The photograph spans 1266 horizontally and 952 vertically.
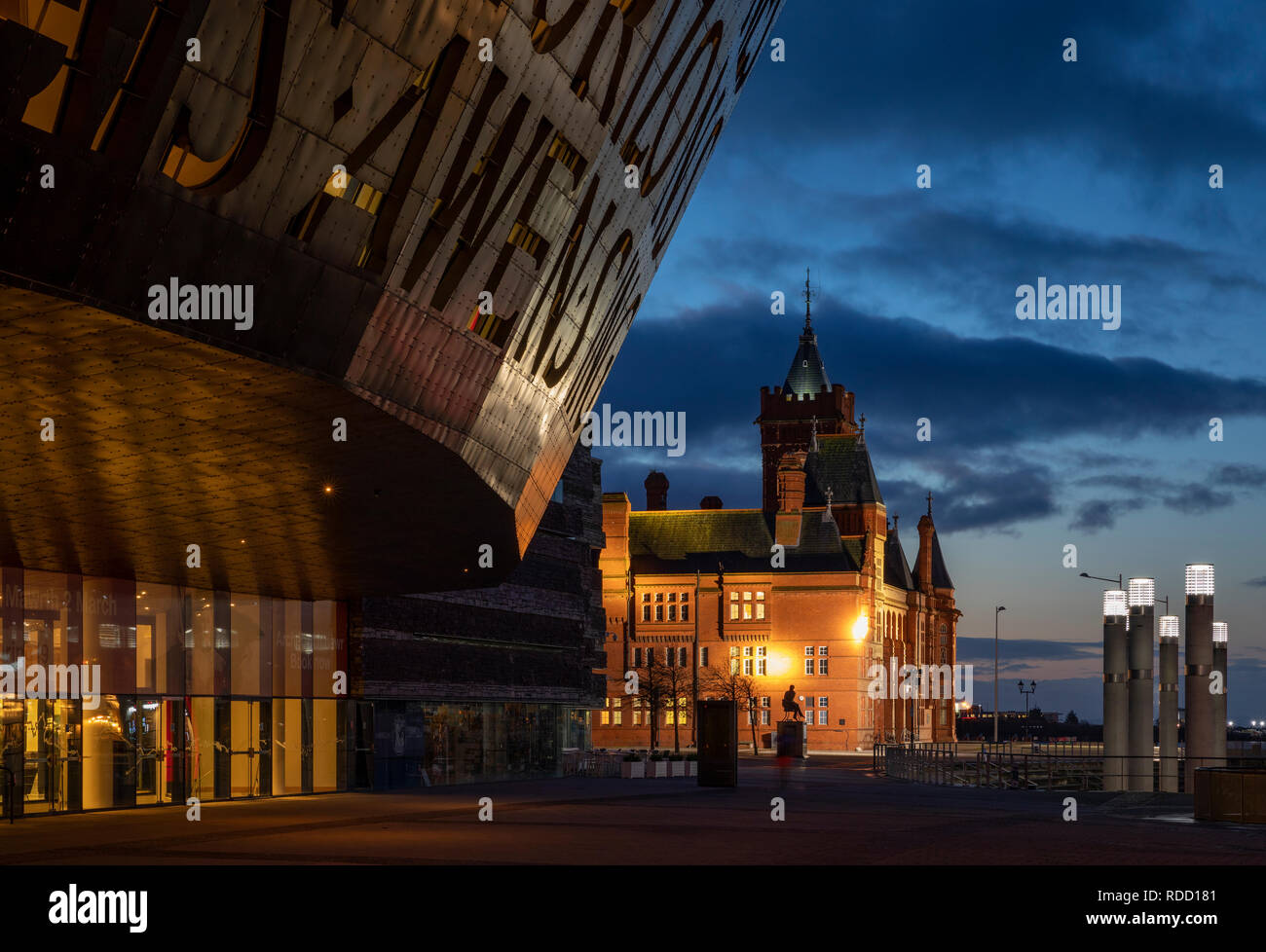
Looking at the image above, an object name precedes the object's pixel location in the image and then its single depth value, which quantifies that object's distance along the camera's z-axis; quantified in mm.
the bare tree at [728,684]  124062
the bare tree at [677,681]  116375
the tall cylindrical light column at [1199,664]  41406
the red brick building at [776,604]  125688
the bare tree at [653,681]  103794
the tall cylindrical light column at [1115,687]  44031
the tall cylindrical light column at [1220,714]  43469
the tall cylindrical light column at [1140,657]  43625
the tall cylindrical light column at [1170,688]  47469
